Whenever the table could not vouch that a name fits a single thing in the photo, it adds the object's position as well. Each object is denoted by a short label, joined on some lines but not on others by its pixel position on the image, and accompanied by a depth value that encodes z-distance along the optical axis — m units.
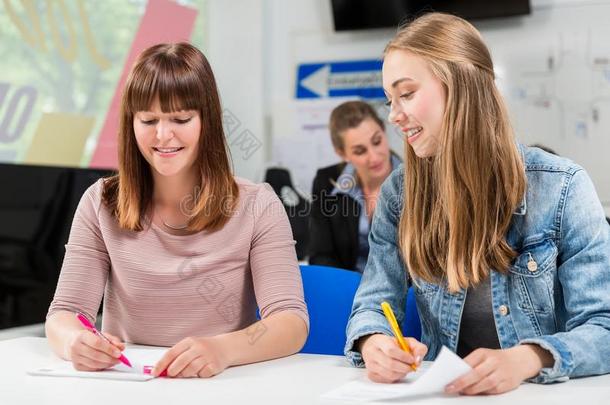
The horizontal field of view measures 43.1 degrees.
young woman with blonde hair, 1.34
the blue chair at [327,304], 1.69
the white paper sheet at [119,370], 1.19
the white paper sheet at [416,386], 1.02
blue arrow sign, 4.20
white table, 1.05
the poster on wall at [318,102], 4.21
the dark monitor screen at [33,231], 2.73
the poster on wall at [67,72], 3.04
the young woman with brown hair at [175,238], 1.53
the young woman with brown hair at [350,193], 2.93
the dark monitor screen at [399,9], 3.80
